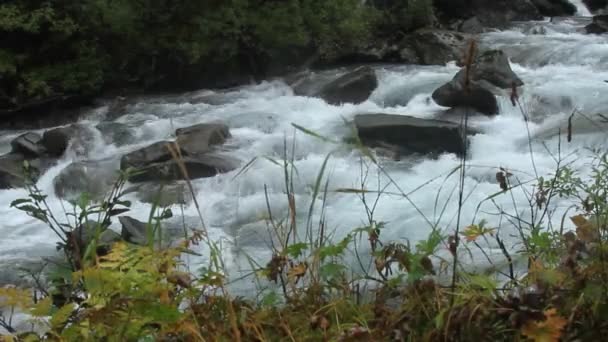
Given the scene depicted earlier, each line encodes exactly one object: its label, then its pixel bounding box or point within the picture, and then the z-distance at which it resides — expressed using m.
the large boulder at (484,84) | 8.94
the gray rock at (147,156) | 7.71
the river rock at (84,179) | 7.70
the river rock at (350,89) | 10.12
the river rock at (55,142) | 8.90
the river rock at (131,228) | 5.25
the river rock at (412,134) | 7.68
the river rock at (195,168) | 7.38
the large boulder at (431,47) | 11.94
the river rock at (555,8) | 16.20
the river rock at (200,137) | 8.16
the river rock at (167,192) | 6.41
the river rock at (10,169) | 7.91
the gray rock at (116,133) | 9.34
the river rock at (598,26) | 13.12
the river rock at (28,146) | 8.80
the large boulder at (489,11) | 15.33
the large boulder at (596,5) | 16.83
